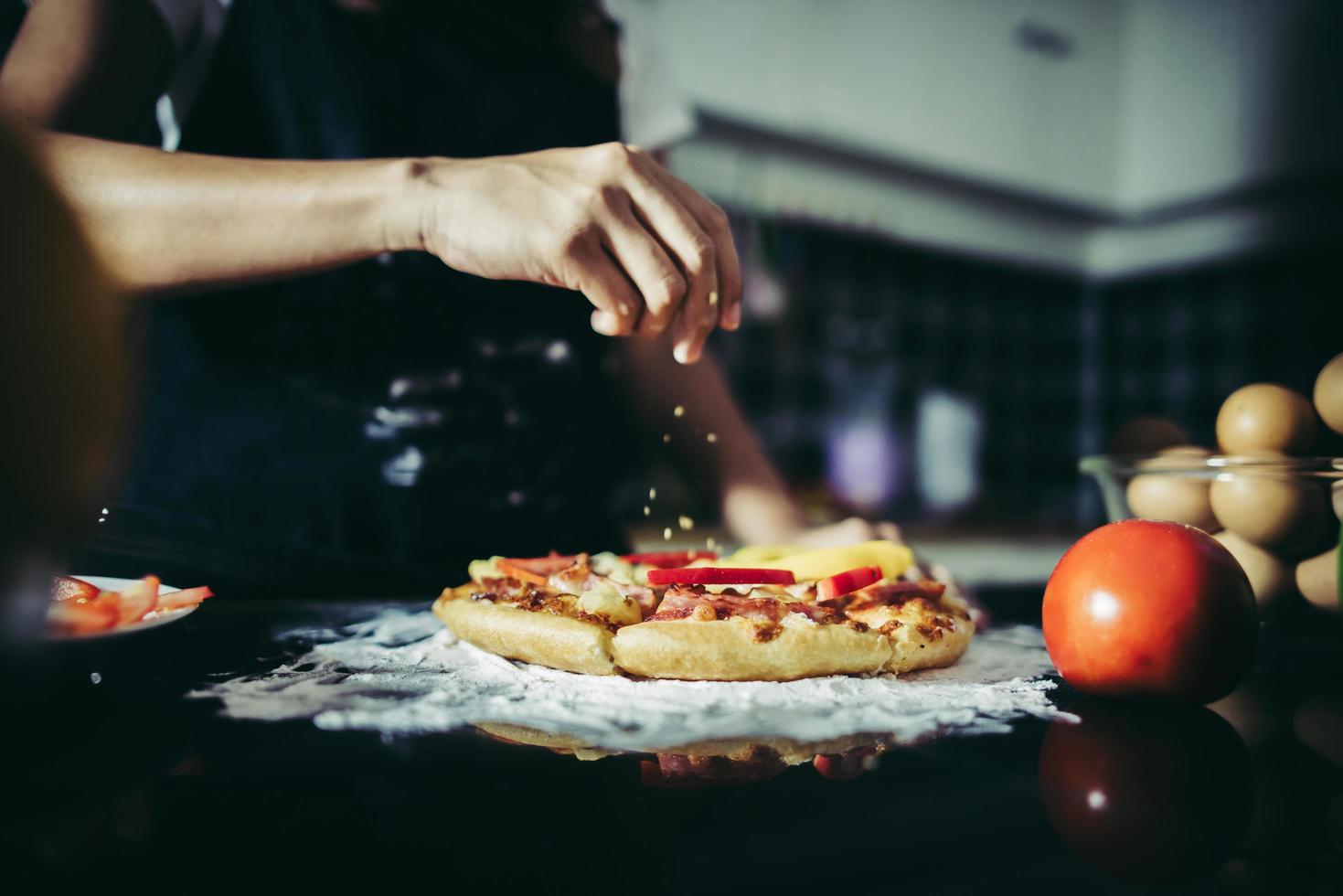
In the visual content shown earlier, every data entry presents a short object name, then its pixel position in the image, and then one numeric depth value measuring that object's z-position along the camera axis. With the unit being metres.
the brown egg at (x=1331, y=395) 0.72
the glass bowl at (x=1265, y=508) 0.71
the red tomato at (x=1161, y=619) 0.57
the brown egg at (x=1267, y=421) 0.75
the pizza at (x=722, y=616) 0.69
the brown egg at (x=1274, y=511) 0.71
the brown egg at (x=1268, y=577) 0.74
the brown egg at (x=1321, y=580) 0.71
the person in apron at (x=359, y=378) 1.18
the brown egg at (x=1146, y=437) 0.95
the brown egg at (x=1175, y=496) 0.79
